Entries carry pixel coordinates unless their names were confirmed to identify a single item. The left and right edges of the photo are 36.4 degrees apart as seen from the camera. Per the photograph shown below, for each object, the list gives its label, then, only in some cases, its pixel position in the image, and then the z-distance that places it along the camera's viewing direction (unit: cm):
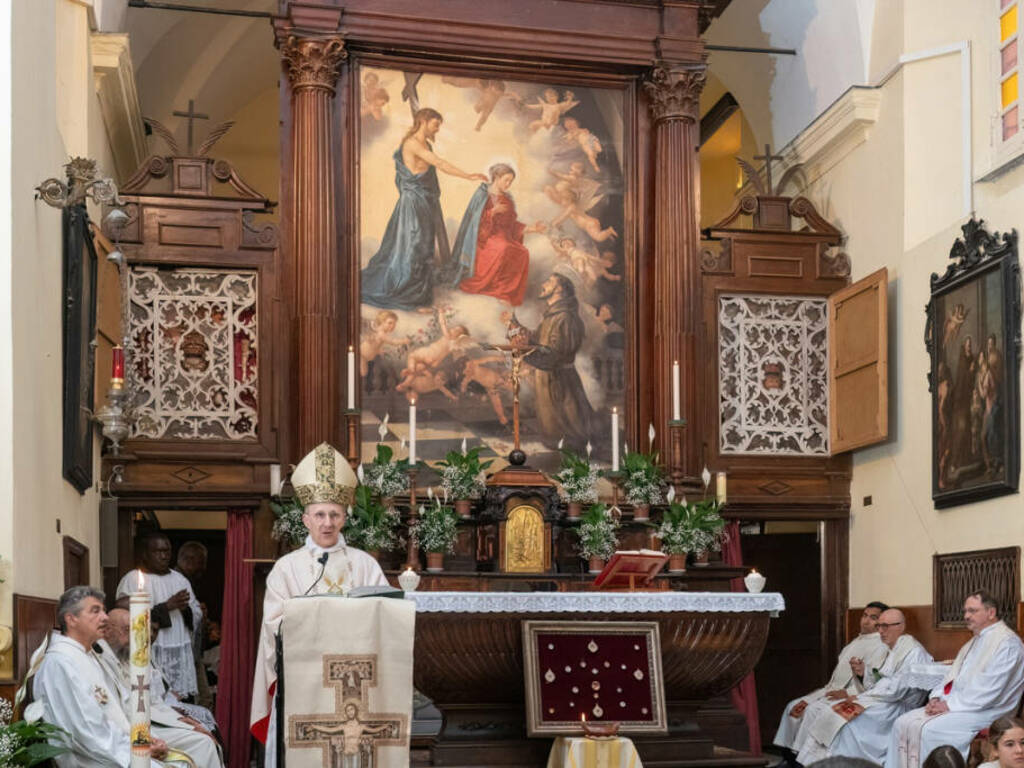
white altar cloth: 803
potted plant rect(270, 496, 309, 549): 1123
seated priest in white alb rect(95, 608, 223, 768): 765
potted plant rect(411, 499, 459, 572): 1109
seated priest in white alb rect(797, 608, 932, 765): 1082
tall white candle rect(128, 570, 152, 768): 498
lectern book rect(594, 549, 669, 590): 844
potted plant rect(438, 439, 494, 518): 1131
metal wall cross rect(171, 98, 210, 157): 1251
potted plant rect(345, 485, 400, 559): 1109
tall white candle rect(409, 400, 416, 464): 1079
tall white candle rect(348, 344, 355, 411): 1146
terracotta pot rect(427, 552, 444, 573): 1109
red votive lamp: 913
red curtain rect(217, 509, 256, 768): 1143
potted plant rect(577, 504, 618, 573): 1141
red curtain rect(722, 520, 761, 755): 1217
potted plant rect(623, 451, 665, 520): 1166
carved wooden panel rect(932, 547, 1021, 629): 1019
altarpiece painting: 1233
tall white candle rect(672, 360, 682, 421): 1177
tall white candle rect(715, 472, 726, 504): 1141
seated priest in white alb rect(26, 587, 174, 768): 673
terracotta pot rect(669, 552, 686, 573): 1135
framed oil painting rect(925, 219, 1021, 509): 1031
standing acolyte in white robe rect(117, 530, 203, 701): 1088
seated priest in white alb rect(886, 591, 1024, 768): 937
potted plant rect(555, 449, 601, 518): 1153
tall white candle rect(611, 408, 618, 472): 1129
